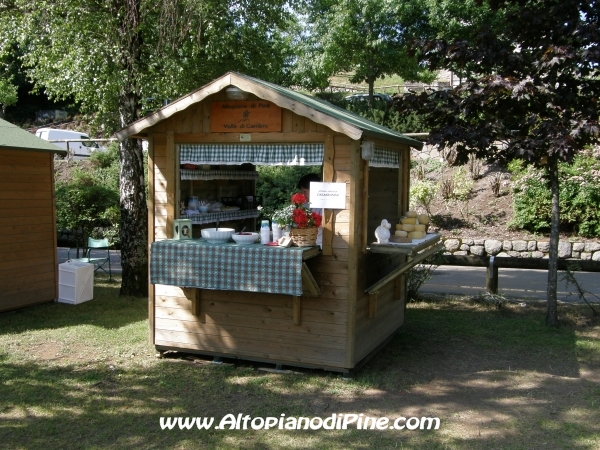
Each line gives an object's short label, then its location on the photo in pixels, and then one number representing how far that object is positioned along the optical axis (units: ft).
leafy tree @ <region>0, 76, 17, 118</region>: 79.05
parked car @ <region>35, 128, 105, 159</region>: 74.54
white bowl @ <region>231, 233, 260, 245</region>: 18.45
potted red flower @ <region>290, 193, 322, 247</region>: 17.07
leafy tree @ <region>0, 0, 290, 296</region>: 27.27
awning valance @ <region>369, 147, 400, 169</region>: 19.13
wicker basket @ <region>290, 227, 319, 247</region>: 17.20
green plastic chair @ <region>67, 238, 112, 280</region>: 33.78
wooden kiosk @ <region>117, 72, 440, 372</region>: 17.63
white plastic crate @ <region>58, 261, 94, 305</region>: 28.71
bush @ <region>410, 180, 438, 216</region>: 46.21
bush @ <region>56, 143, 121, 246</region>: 44.91
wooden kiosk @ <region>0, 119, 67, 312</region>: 26.55
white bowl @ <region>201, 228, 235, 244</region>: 18.85
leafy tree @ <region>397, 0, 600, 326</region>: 21.66
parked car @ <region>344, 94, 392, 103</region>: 71.41
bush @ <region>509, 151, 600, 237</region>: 40.70
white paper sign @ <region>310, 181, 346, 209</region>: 17.46
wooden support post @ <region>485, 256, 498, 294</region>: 28.99
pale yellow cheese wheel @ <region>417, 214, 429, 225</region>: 21.39
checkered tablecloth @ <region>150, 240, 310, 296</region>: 16.76
